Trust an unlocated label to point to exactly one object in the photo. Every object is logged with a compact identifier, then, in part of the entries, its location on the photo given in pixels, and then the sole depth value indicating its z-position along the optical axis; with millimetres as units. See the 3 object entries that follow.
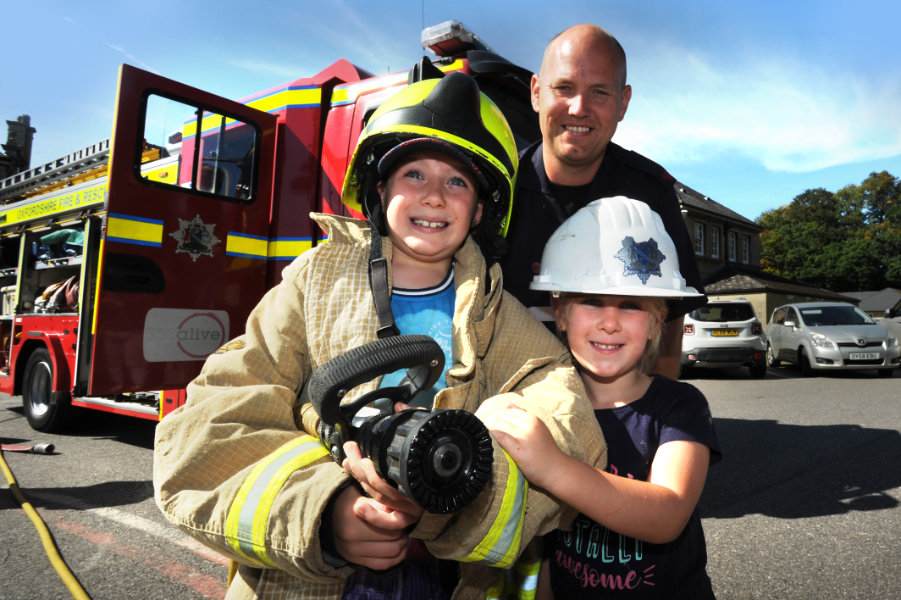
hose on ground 2557
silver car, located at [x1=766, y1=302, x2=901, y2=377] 11586
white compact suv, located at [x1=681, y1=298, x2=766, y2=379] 11836
